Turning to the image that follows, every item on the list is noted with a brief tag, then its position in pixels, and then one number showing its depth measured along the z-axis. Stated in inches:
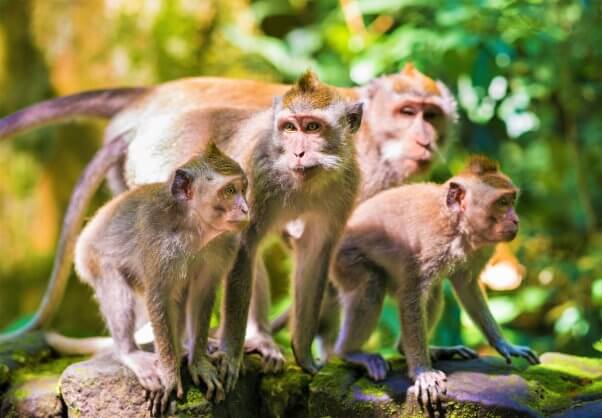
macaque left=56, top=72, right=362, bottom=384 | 183.3
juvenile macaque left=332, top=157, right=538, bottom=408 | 191.2
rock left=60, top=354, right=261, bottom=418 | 181.9
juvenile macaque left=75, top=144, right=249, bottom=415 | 171.5
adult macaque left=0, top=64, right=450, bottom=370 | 239.9
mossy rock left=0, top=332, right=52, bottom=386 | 211.8
